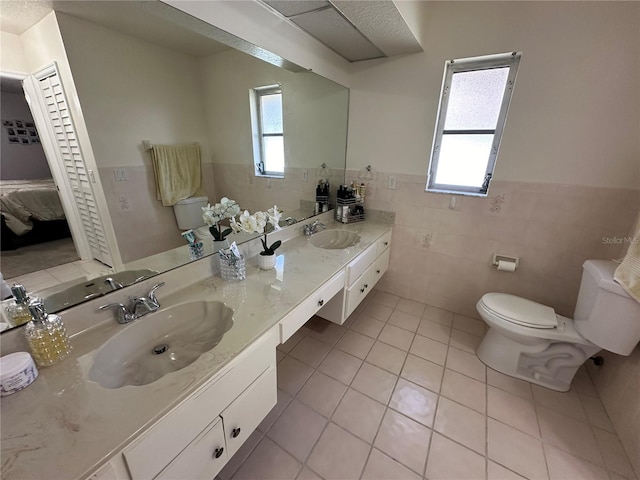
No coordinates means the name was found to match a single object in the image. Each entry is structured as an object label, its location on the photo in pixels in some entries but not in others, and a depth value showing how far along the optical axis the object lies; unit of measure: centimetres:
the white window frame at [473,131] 170
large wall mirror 85
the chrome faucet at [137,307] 95
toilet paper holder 194
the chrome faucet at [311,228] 199
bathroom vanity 57
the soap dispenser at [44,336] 74
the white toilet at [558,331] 132
